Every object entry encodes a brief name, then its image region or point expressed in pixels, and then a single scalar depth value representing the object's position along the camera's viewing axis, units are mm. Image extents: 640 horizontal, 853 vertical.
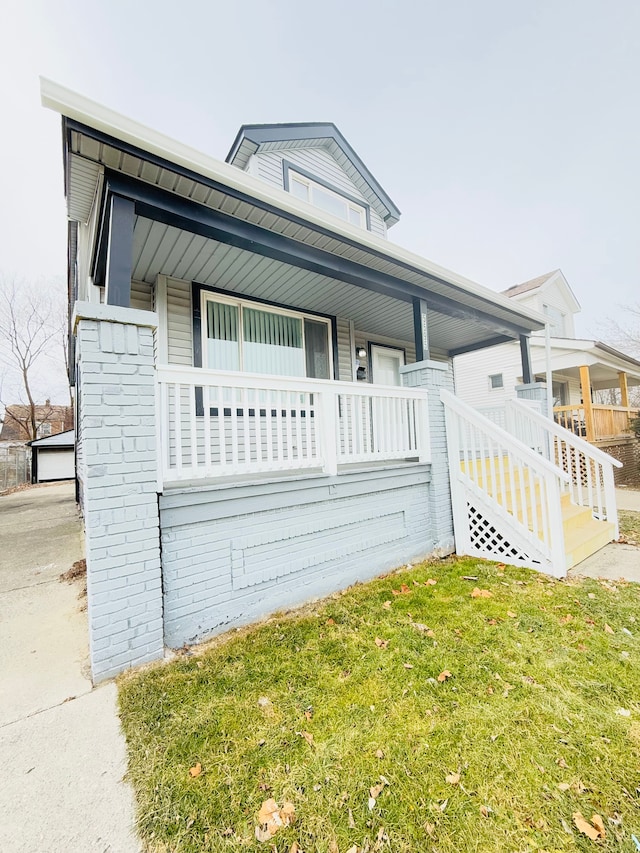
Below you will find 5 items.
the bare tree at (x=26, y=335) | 23656
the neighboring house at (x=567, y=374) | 11086
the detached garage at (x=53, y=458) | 18656
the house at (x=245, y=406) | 2574
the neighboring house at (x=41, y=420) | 26734
